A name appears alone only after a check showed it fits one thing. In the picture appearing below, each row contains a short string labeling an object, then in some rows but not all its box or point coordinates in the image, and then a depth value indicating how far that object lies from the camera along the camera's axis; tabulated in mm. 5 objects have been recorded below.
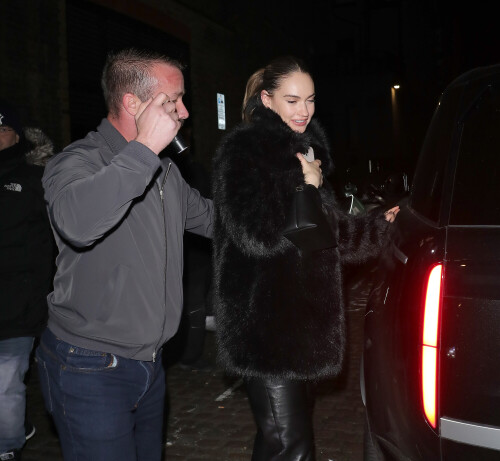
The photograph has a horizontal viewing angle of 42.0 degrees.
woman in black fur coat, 2475
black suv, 1921
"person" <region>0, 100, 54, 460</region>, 3656
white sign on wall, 14672
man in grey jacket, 2023
